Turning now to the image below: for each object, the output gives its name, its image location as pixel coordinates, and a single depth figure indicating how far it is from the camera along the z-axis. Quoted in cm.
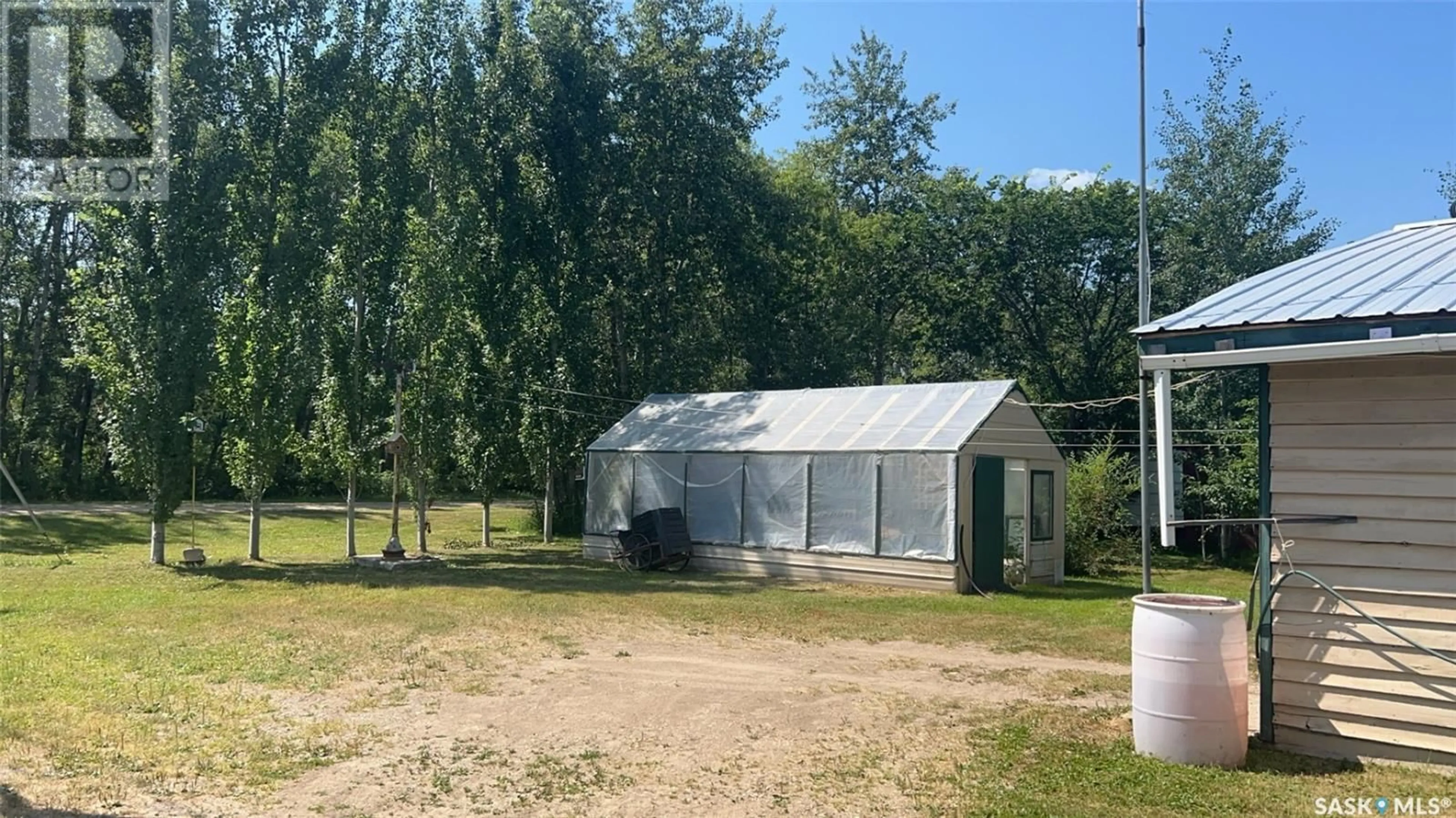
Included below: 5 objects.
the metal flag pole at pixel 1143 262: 1152
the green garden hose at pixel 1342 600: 562
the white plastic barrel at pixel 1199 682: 577
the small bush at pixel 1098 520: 1880
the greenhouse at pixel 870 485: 1535
